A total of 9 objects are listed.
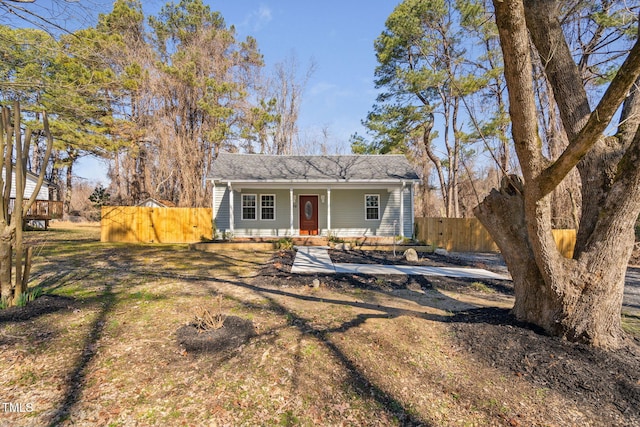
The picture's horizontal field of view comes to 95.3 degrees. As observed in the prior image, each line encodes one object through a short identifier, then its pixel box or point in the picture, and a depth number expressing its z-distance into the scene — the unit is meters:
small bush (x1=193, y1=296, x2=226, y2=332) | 3.56
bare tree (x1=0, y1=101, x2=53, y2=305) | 3.87
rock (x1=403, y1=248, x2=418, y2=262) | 9.51
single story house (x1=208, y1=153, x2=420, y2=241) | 13.61
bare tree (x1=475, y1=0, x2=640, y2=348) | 2.50
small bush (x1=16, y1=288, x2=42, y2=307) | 3.95
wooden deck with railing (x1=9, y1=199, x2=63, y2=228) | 16.42
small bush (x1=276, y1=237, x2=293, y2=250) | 12.02
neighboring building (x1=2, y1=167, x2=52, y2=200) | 19.14
